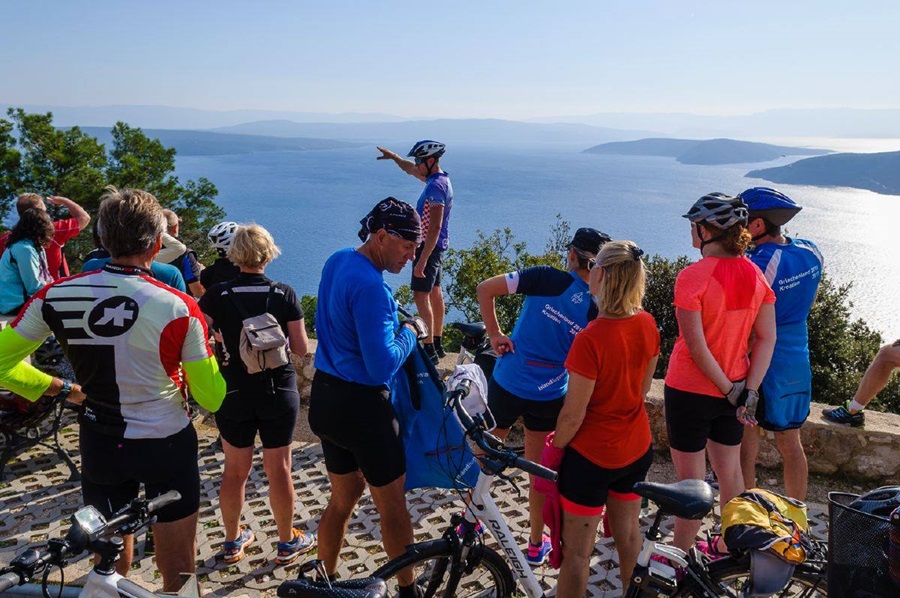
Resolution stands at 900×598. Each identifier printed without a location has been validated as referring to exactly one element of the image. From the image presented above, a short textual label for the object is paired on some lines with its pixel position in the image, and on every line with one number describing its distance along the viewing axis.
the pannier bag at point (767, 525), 2.49
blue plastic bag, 3.32
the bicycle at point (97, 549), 2.08
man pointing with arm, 6.98
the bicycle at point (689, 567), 2.79
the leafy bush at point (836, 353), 11.05
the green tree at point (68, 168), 25.28
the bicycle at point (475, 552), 3.08
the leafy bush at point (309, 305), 23.67
